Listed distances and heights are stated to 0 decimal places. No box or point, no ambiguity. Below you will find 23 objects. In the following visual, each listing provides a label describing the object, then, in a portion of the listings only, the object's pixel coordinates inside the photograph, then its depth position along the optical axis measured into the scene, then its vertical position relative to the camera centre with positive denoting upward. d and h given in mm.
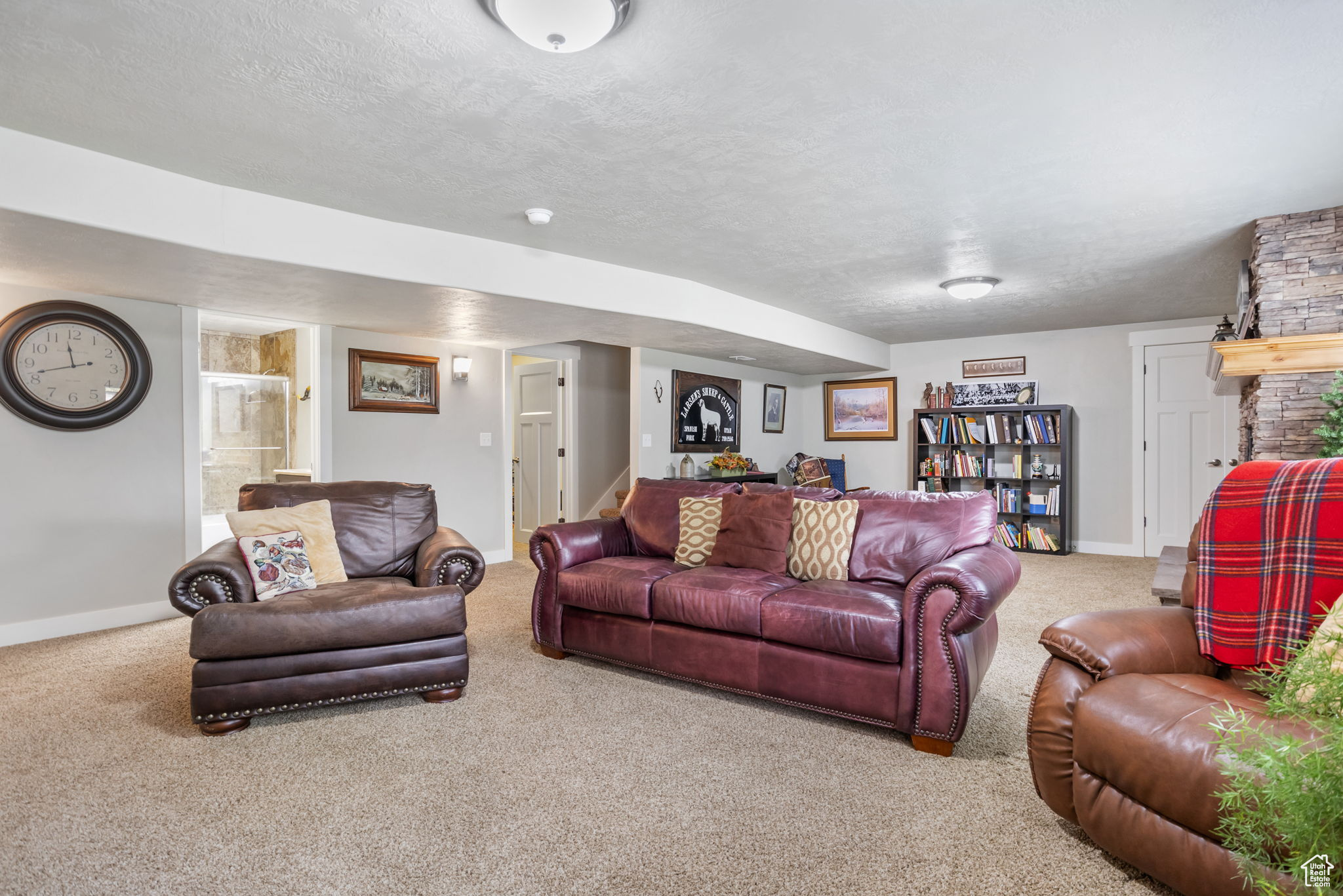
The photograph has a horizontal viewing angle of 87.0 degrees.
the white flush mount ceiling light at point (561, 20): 1830 +1127
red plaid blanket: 1797 -318
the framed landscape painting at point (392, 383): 5418 +503
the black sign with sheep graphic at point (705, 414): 6770 +303
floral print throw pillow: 2977 -505
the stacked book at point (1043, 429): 6820 +135
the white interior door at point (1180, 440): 6238 +19
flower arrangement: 6762 -184
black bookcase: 6770 -138
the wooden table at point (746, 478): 6738 -332
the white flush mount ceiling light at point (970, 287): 4797 +1069
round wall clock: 3857 +463
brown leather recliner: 1510 -687
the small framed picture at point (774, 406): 7980 +430
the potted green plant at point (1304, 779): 711 -353
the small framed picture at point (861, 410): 8070 +391
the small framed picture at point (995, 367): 7242 +787
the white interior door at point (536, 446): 7078 -7
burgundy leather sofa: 2449 -677
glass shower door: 6148 +119
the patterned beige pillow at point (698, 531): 3527 -439
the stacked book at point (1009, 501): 6926 -568
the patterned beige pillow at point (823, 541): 3139 -441
